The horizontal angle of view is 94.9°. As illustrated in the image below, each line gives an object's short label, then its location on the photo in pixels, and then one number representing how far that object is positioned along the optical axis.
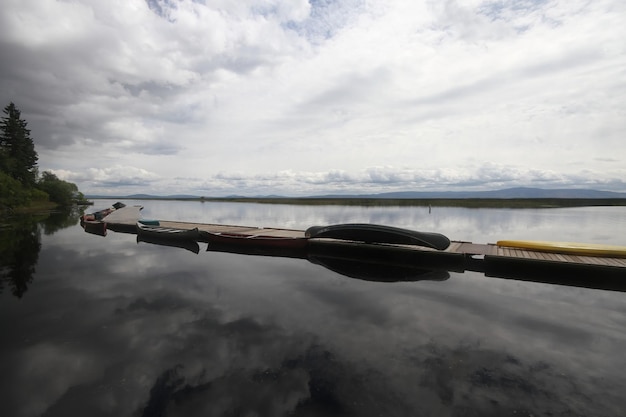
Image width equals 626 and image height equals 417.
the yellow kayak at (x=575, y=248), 13.99
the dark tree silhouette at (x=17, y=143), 73.62
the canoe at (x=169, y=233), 24.28
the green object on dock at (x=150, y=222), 30.53
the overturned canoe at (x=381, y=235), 15.84
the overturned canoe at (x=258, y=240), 20.52
